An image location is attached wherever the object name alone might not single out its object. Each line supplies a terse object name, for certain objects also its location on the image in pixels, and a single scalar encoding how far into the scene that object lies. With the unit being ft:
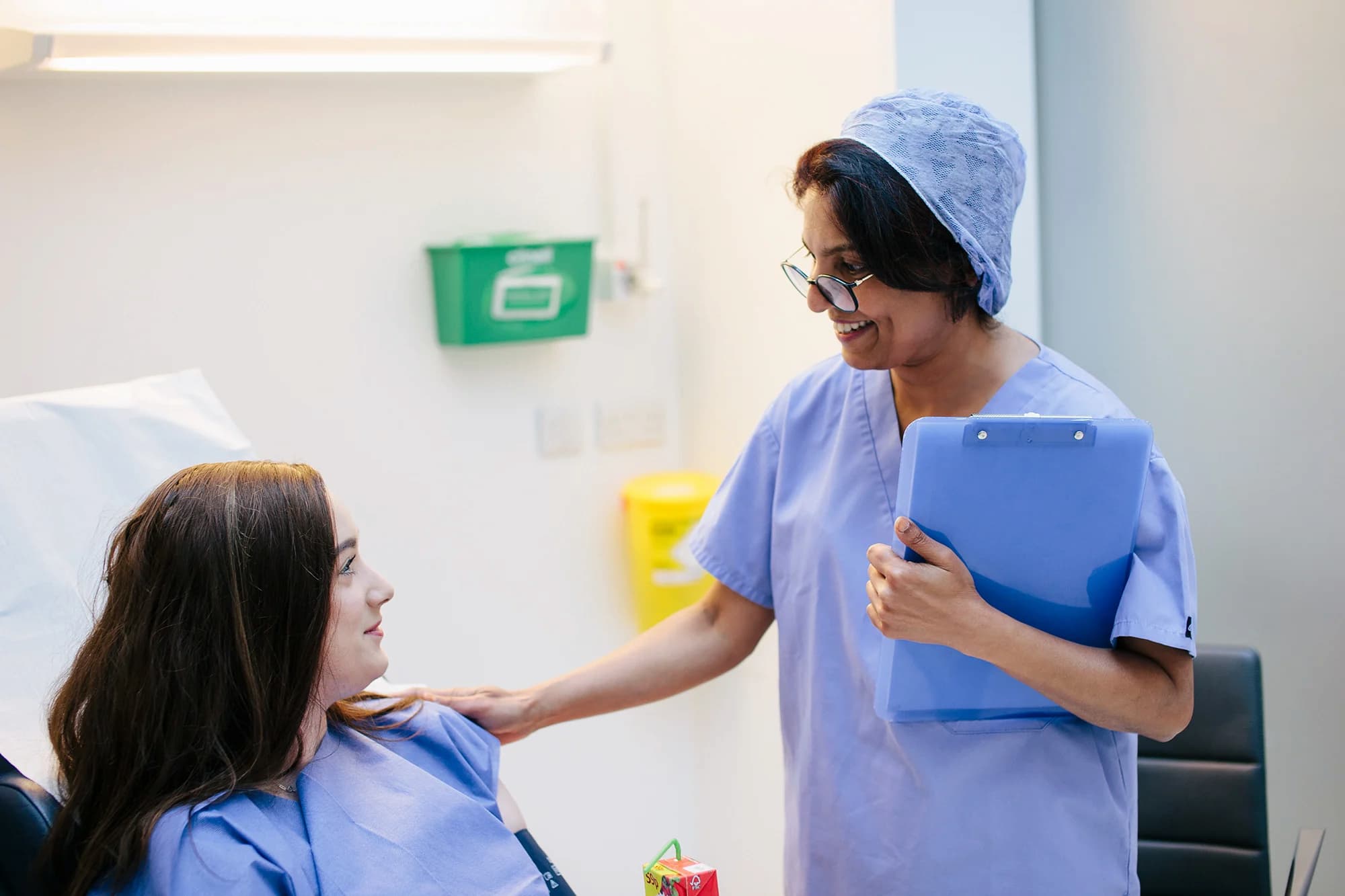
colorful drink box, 3.78
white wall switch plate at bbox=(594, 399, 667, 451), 8.27
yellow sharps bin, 7.93
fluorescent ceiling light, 5.66
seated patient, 3.72
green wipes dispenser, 7.14
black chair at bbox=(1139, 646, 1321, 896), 5.33
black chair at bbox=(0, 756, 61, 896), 3.70
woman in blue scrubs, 4.01
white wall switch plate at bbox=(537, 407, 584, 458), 7.98
